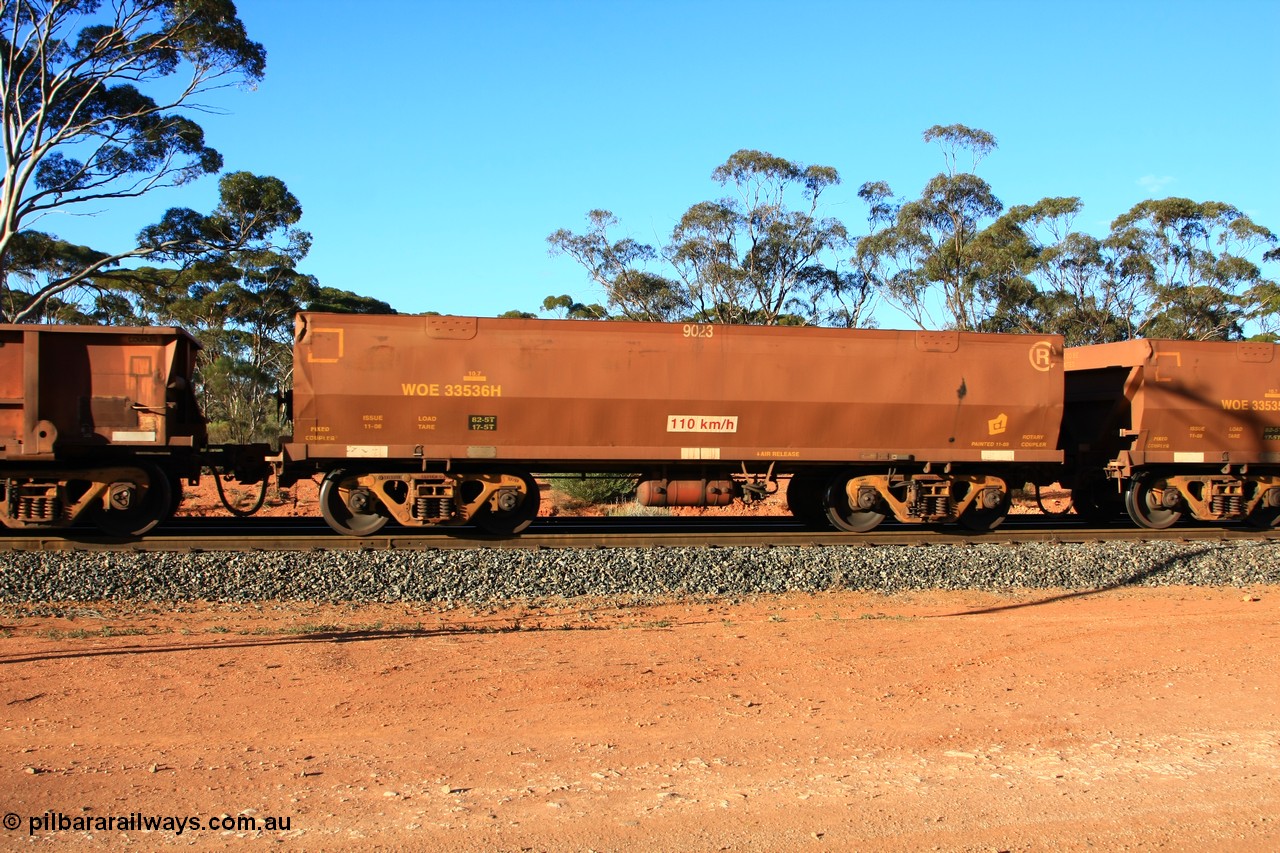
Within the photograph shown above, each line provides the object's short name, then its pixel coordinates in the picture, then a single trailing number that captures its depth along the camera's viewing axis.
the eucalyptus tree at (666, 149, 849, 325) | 41.22
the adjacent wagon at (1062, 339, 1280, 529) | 13.43
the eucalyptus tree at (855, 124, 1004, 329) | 37.22
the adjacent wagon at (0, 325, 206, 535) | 10.80
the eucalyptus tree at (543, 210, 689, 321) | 42.53
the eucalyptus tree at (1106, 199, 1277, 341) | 36.12
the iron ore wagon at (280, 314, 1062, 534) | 11.67
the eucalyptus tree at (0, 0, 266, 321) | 24.91
